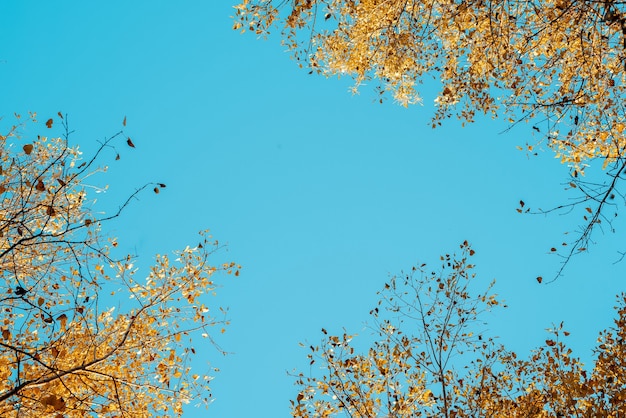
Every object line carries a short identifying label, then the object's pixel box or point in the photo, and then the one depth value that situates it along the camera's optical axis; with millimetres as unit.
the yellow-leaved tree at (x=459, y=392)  8055
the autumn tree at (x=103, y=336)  5871
